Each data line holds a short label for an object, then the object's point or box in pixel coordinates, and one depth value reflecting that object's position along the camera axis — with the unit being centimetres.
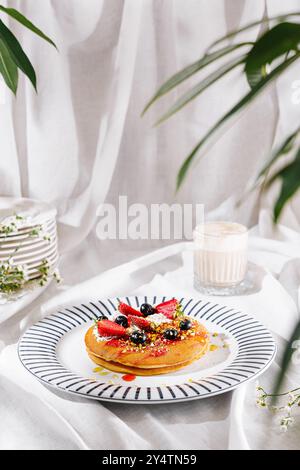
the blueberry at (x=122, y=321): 118
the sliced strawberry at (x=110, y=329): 114
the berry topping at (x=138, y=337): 111
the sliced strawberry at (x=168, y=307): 123
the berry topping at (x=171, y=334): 113
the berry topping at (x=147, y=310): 123
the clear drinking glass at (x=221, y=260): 153
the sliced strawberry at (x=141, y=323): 117
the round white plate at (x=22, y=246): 150
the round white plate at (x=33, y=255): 151
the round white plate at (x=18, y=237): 149
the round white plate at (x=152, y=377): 101
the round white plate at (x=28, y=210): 155
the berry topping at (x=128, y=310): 124
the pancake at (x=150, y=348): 108
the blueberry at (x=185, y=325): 117
